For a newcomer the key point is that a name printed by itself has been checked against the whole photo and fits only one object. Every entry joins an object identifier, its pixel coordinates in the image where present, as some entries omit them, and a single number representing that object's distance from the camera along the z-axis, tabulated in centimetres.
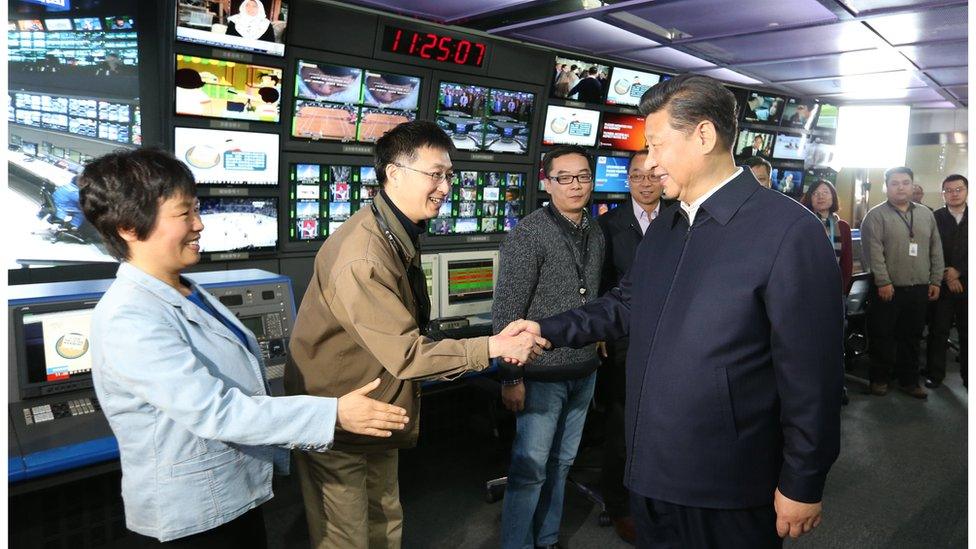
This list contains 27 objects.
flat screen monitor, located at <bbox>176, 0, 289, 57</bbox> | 321
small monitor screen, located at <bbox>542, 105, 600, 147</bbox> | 509
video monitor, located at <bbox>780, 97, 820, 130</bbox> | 701
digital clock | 402
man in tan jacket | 163
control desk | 184
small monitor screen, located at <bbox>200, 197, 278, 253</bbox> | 360
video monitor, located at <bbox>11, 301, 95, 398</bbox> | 209
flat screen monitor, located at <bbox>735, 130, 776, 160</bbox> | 667
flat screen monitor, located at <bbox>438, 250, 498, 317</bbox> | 341
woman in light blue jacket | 124
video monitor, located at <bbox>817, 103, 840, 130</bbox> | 758
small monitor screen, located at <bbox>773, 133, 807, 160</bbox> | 707
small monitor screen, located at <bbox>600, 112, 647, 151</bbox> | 550
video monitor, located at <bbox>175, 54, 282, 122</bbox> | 334
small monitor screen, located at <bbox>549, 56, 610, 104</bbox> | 499
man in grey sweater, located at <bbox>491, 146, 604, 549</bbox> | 226
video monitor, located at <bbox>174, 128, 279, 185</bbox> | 345
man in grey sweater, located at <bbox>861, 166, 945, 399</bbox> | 477
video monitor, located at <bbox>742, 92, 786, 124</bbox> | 656
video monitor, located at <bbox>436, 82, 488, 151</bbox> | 445
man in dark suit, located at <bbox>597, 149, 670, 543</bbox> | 275
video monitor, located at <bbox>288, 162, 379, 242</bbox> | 393
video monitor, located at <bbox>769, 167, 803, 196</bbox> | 721
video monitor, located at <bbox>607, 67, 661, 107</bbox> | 536
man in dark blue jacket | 130
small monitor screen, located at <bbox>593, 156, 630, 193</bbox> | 559
